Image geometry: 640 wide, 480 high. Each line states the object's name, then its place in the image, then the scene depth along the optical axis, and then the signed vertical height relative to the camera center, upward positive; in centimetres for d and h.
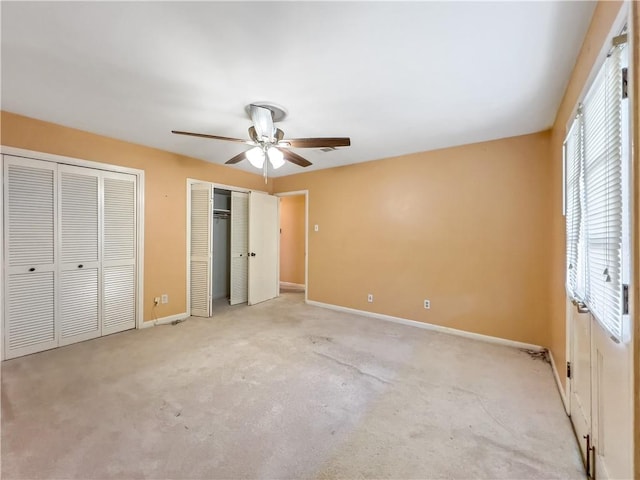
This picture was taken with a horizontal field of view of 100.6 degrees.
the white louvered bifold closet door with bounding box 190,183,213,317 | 399 -12
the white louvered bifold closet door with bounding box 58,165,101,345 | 287 -16
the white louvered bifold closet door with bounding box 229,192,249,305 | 453 -15
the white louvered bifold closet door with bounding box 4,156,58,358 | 255 -16
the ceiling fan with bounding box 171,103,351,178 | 228 +87
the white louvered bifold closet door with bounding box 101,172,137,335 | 318 -17
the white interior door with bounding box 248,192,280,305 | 459 -14
